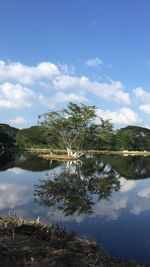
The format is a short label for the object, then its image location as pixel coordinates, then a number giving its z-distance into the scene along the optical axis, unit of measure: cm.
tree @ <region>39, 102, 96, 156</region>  4133
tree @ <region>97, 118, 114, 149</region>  4435
